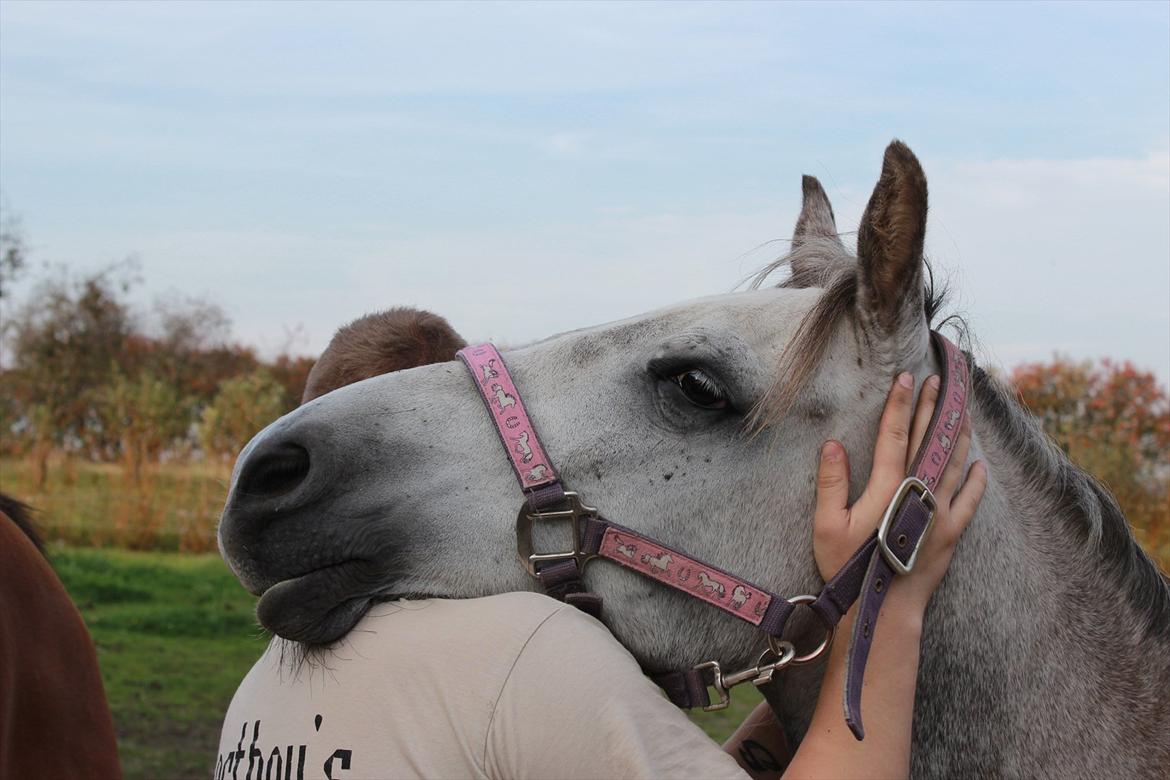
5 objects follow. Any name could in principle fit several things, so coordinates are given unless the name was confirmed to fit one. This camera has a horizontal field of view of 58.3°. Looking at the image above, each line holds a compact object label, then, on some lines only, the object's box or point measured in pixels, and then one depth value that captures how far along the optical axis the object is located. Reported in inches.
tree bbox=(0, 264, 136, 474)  659.4
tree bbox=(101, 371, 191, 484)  607.8
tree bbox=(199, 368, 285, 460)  568.4
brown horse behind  110.7
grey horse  69.6
